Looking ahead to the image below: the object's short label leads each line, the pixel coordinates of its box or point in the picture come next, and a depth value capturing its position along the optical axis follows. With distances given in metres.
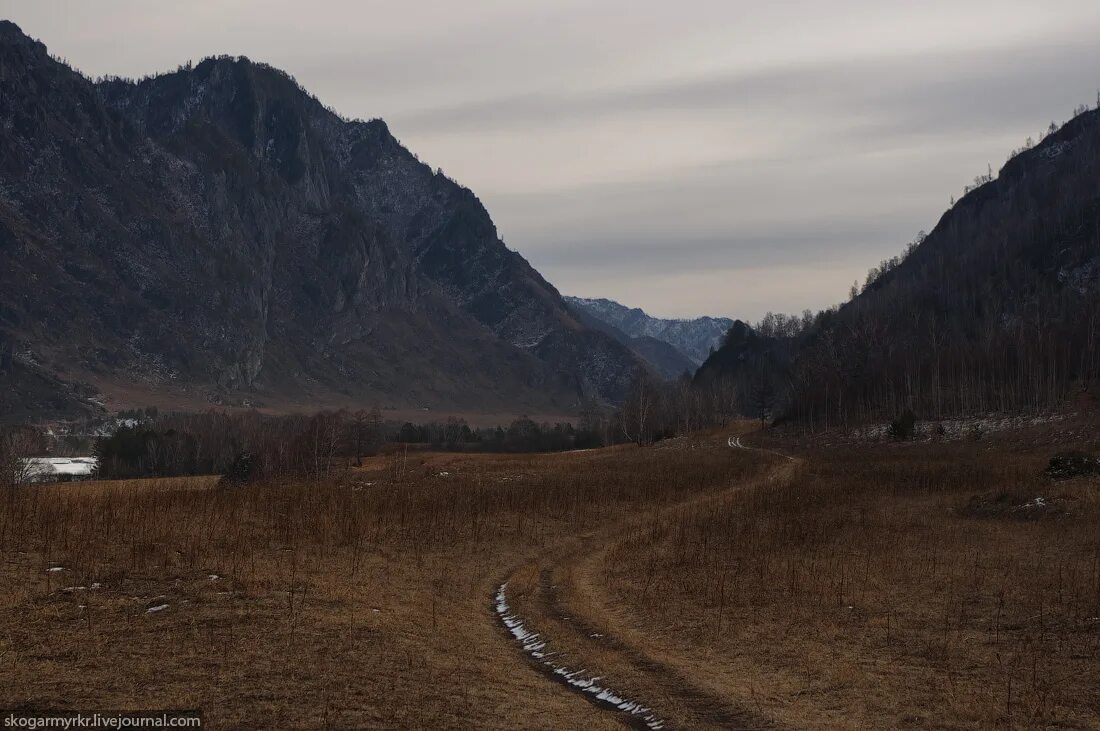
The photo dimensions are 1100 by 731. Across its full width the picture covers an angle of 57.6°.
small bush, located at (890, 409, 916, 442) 113.38
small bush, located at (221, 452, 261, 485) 62.33
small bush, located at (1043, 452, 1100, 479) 48.31
